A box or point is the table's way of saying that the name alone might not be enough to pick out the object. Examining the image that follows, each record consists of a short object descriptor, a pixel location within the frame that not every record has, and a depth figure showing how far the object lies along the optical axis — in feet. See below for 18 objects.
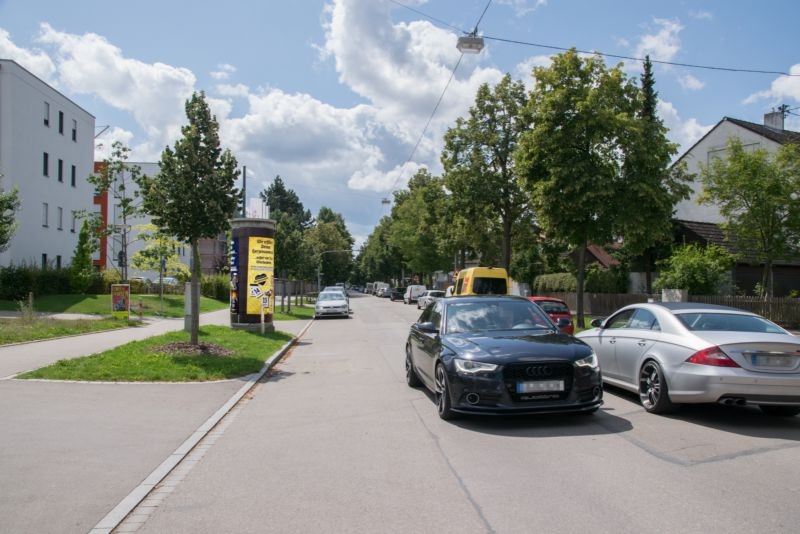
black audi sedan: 22.13
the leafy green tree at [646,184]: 69.00
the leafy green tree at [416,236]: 189.47
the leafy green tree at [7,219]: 64.95
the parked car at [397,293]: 205.98
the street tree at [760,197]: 75.46
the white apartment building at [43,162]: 109.50
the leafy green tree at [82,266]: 108.68
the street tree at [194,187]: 42.42
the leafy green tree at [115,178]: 97.71
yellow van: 84.69
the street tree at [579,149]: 68.49
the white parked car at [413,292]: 170.91
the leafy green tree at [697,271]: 83.82
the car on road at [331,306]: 108.47
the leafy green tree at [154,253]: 108.68
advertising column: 66.13
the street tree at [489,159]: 111.65
